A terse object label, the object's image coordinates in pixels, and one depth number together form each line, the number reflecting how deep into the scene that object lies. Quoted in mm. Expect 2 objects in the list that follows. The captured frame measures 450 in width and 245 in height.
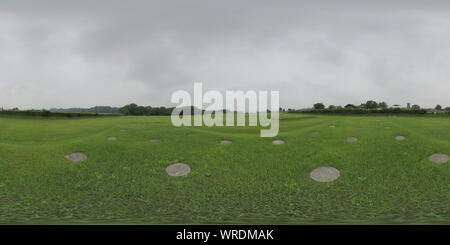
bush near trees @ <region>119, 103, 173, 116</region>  51847
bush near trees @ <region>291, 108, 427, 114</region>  37900
